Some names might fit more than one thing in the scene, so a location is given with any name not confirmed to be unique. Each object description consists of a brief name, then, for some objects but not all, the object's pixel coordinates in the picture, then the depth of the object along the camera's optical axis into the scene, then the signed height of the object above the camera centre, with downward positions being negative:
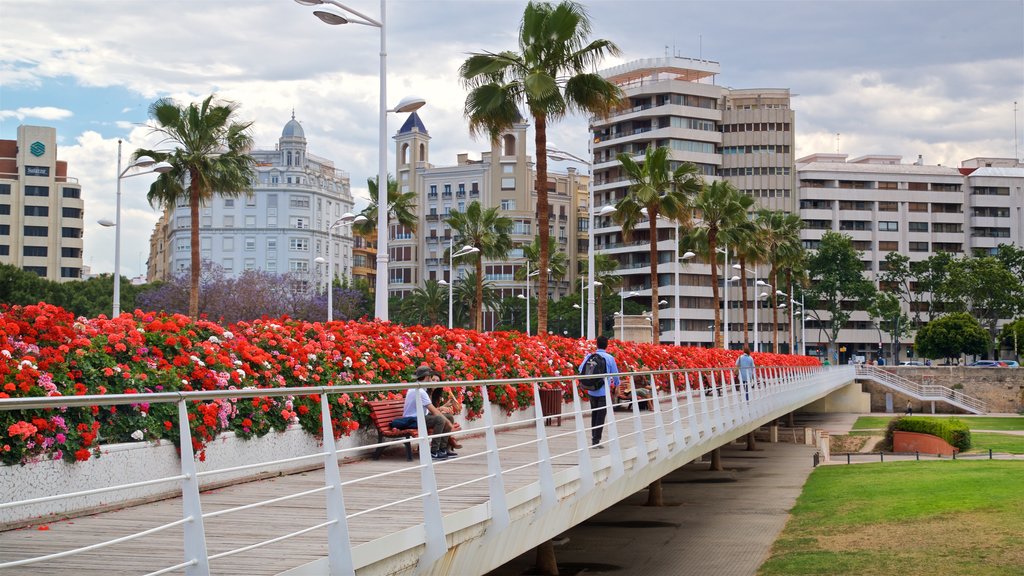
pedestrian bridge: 6.59 -1.35
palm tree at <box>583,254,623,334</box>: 121.97 +5.68
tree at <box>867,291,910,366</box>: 122.31 +1.36
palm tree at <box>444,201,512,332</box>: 72.38 +6.13
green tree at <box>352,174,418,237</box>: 61.70 +6.25
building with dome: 159.88 +13.47
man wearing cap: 13.76 -1.09
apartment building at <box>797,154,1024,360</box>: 144.12 +14.52
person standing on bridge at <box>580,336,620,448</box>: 16.62 -0.95
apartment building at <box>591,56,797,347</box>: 136.62 +21.00
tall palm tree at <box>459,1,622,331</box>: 30.83 +6.43
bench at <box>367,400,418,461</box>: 15.02 -1.07
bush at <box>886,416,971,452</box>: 52.44 -4.30
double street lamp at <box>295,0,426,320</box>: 22.08 +3.21
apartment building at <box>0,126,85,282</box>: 132.75 +13.33
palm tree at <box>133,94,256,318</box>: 41.53 +6.06
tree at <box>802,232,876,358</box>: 124.31 +5.56
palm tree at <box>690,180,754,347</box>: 61.62 +5.97
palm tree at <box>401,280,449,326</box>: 115.81 +2.65
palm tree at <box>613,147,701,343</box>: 46.66 +5.34
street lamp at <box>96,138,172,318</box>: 34.16 +4.67
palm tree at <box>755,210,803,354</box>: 85.94 +6.62
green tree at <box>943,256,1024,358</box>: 120.31 +4.20
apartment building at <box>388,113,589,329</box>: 150.50 +16.32
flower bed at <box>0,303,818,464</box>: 10.23 -0.39
